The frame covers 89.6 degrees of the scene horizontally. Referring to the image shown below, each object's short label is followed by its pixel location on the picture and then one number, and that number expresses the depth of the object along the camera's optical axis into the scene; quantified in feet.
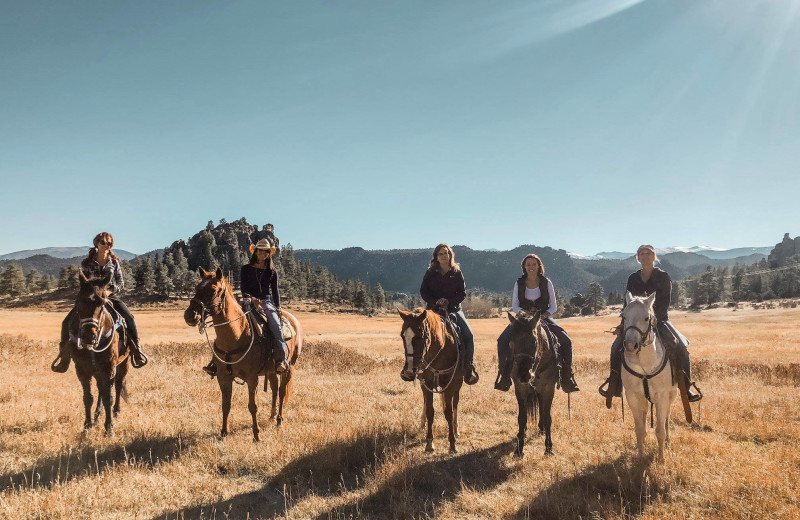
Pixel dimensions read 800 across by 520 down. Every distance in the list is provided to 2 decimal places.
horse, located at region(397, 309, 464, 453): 23.06
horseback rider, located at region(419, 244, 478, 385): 29.19
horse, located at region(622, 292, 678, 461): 21.77
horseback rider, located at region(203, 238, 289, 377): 29.35
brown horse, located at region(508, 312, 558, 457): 23.38
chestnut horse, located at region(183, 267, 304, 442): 24.41
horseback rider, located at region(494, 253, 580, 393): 27.81
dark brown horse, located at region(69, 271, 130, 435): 24.75
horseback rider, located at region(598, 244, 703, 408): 24.82
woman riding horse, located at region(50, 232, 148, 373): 27.61
